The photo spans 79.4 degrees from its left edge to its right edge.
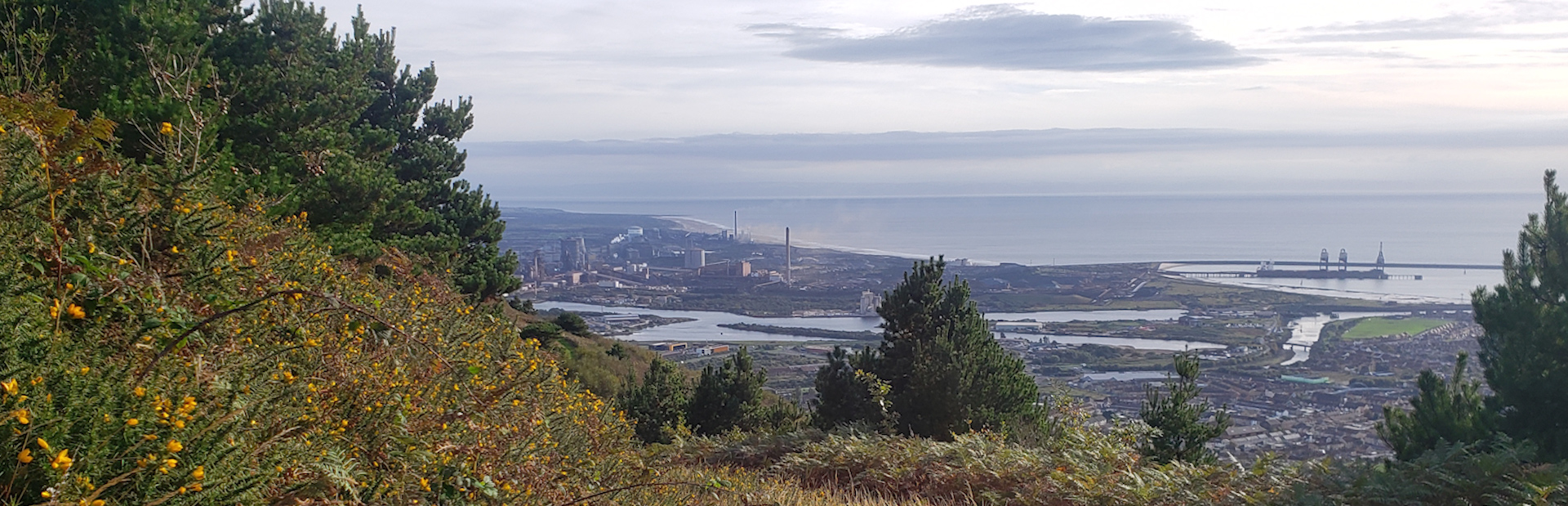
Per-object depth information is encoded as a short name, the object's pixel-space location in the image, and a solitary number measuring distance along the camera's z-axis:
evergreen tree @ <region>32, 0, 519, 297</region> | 9.05
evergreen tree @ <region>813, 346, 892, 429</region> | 14.11
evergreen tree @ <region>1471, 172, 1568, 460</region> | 8.77
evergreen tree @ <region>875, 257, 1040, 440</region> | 13.49
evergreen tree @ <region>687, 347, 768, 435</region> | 16.36
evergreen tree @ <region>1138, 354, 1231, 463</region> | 9.62
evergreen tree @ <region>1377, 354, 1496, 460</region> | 9.24
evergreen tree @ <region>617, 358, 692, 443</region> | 16.62
